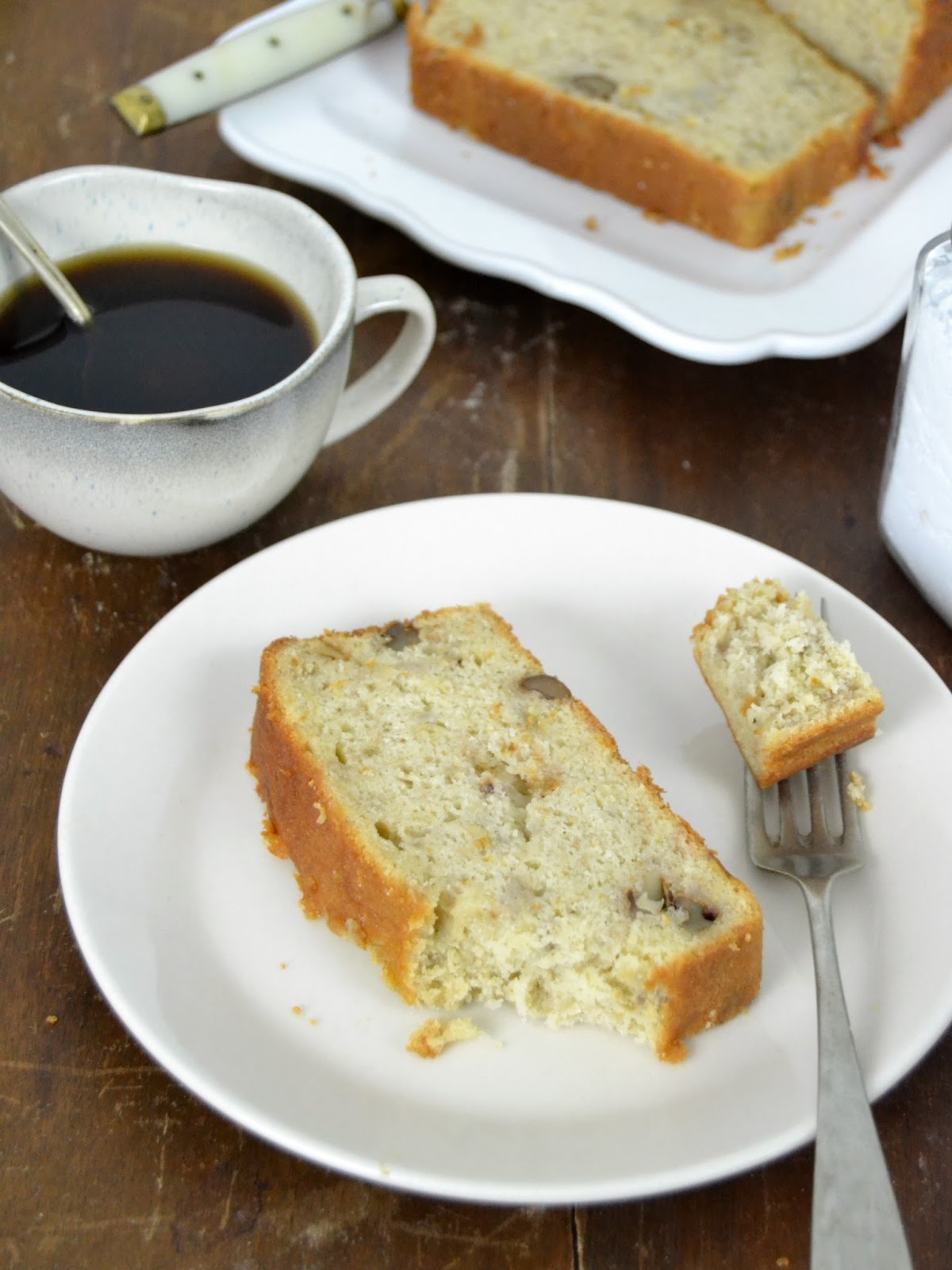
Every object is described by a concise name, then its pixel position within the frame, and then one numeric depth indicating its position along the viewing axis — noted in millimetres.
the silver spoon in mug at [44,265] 489
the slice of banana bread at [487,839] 397
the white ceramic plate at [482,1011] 374
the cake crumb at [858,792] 433
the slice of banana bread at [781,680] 436
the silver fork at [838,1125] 341
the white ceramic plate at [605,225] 542
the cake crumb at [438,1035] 390
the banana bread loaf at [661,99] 583
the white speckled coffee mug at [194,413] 458
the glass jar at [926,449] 458
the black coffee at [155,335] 483
